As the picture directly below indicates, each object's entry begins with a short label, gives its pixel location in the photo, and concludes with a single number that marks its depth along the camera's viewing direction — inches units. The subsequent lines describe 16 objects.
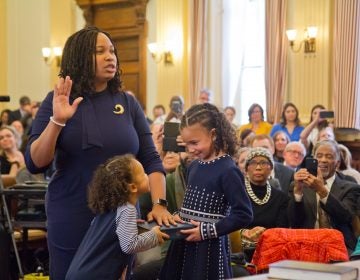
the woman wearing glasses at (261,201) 162.1
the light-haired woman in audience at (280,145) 276.8
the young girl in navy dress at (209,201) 108.3
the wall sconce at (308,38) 386.6
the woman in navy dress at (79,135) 97.7
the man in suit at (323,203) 162.9
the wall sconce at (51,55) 538.9
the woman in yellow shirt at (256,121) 369.4
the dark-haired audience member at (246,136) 265.1
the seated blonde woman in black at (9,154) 279.6
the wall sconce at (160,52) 465.4
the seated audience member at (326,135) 265.1
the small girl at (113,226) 100.0
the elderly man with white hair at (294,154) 240.7
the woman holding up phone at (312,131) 313.6
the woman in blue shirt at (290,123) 346.3
